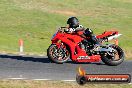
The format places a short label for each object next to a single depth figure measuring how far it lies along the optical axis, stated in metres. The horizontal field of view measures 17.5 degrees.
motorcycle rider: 17.25
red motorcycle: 17.16
